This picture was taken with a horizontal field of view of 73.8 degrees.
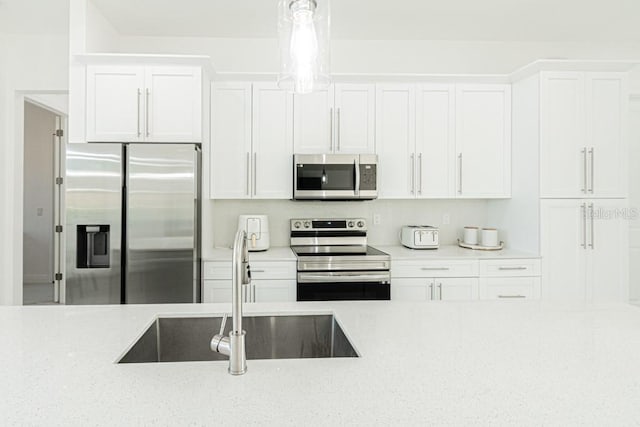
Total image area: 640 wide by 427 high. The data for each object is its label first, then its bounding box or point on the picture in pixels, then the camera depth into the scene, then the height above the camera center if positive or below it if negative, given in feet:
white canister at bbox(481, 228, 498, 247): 11.57 -0.58
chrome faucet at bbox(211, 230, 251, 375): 3.15 -0.88
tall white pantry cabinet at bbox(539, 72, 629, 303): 10.37 +0.78
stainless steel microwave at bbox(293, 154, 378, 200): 10.80 +1.00
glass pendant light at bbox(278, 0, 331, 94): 4.75 +1.97
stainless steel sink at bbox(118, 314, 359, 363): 4.83 -1.41
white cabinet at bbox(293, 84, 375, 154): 11.16 +2.49
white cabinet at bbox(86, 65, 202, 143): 9.84 +2.57
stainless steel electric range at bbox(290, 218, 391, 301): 9.93 -1.44
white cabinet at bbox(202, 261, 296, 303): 10.01 -1.61
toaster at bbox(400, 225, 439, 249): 11.27 -0.59
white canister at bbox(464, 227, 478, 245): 12.00 -0.57
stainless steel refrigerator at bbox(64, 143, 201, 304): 9.27 -0.16
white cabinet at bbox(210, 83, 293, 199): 11.00 +1.91
